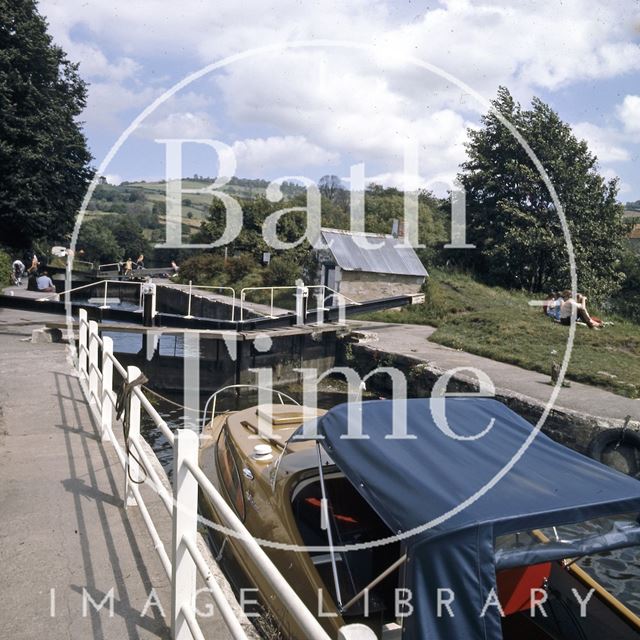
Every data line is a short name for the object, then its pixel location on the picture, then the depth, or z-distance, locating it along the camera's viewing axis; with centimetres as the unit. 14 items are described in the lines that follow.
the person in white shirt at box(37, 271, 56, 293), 2202
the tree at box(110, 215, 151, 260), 5403
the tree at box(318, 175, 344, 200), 6475
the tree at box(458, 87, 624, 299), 2575
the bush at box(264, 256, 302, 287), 2669
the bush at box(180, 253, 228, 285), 3200
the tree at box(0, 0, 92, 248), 2462
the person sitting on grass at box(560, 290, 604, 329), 1679
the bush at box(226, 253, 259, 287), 3053
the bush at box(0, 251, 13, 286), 2455
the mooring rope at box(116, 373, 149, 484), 469
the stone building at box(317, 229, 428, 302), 2122
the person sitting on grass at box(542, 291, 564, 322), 1780
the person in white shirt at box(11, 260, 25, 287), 2615
